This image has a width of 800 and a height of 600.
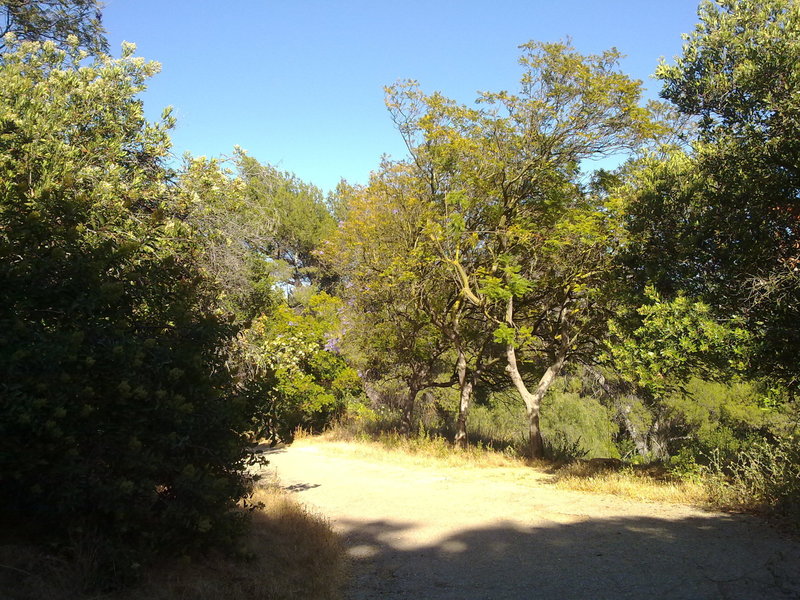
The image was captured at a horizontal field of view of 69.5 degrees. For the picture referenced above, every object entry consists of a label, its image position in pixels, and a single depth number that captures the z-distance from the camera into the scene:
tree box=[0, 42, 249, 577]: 3.95
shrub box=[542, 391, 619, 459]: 24.62
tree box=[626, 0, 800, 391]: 6.89
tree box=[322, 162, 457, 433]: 16.89
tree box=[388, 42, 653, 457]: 13.23
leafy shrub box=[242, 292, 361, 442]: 19.39
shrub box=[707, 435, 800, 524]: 7.20
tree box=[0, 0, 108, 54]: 10.97
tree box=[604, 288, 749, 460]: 7.54
